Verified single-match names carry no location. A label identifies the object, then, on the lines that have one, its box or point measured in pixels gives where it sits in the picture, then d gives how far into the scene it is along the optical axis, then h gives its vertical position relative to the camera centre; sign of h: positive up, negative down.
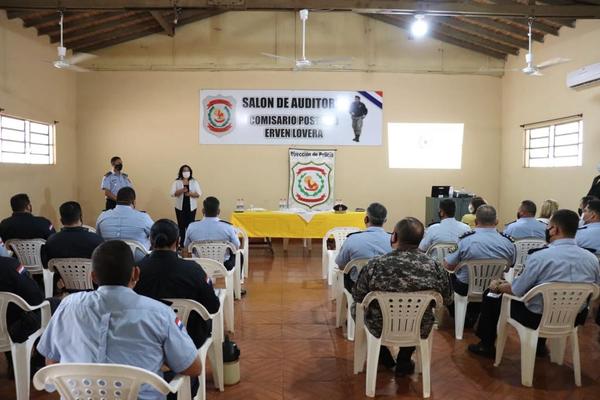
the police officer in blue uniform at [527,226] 4.41 -0.40
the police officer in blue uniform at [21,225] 4.12 -0.43
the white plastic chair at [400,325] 2.54 -0.79
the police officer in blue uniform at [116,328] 1.56 -0.50
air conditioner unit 5.95 +1.40
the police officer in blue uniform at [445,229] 4.21 -0.42
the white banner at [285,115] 8.78 +1.19
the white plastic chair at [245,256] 5.37 -0.90
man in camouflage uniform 2.51 -0.47
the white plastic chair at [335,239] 5.01 -0.71
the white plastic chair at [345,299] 3.43 -0.96
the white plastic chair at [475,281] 3.49 -0.74
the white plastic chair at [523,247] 4.34 -0.58
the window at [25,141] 6.96 +0.54
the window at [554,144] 7.00 +0.64
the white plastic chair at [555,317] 2.74 -0.79
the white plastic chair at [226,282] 3.45 -0.84
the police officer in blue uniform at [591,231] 3.75 -0.37
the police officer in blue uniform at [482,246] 3.46 -0.46
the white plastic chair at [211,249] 4.27 -0.64
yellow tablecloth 6.89 -0.64
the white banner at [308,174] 8.85 +0.11
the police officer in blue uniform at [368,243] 3.43 -0.45
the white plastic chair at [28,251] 4.13 -0.66
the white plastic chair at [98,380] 1.48 -0.64
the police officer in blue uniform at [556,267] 2.74 -0.48
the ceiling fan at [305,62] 5.83 +1.70
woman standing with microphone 7.58 -0.27
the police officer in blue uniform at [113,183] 7.80 -0.10
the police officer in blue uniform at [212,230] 4.32 -0.47
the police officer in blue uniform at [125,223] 4.02 -0.39
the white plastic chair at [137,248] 3.91 -0.58
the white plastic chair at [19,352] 2.45 -0.92
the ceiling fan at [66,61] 6.09 +1.52
